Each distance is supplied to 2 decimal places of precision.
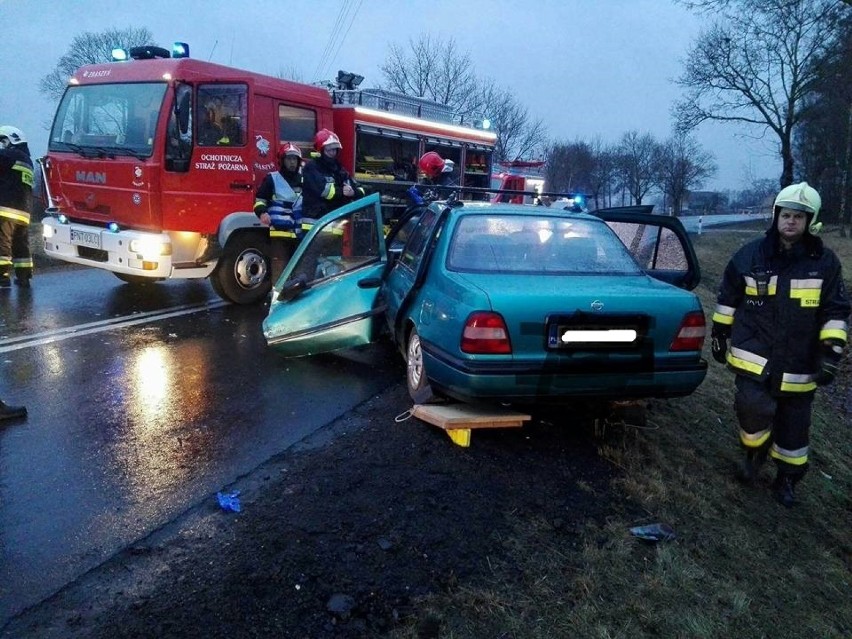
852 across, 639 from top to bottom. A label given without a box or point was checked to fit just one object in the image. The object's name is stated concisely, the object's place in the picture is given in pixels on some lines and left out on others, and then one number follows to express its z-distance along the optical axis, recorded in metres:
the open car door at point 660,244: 5.06
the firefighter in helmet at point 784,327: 3.75
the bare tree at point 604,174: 57.57
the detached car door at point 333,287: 5.52
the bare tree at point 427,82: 34.75
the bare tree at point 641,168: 57.31
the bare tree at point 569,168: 53.66
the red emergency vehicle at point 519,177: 19.05
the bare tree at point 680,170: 52.91
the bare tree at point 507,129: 39.53
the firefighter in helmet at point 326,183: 7.55
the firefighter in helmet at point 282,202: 7.86
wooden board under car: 3.96
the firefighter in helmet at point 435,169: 9.16
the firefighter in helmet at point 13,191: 8.25
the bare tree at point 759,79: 29.83
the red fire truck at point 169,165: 7.60
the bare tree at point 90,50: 49.81
